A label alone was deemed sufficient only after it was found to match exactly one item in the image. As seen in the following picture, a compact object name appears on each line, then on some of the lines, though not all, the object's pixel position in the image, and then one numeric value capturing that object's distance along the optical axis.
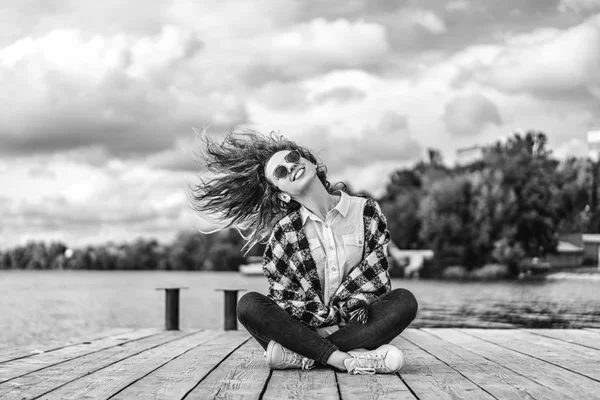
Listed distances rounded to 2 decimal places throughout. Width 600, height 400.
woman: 4.30
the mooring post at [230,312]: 8.56
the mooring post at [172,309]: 8.57
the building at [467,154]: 79.19
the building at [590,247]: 63.38
